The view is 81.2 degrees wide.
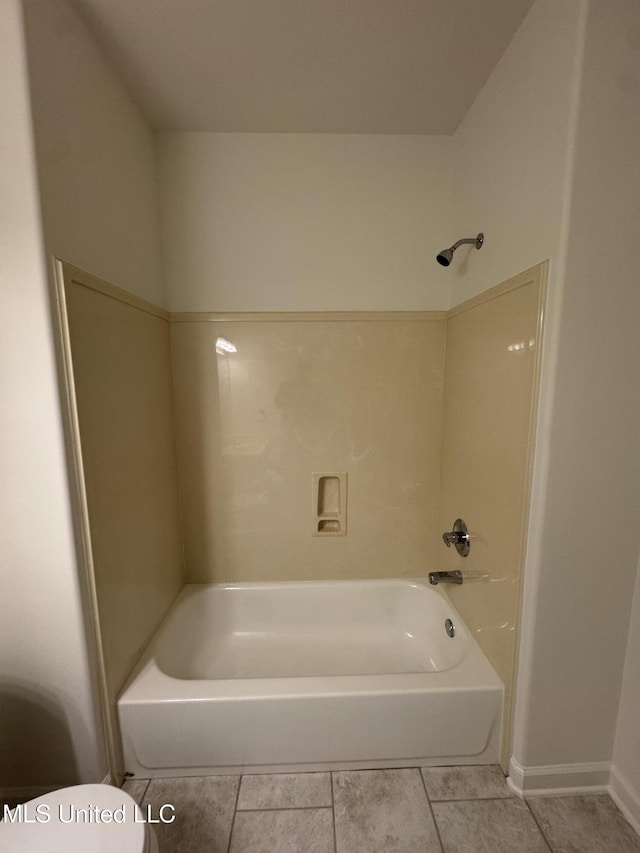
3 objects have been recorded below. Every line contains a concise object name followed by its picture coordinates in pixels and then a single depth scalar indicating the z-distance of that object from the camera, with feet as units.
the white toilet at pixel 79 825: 2.63
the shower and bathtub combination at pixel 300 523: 4.05
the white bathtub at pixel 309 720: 4.09
